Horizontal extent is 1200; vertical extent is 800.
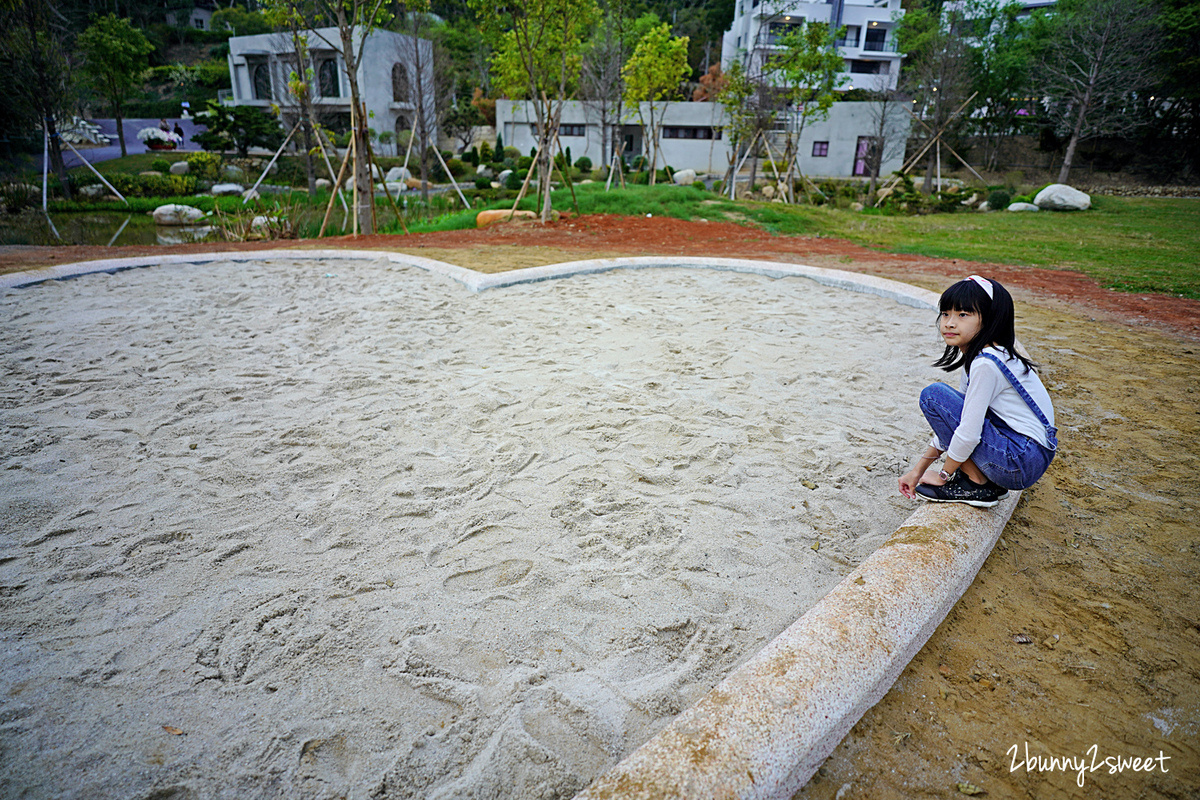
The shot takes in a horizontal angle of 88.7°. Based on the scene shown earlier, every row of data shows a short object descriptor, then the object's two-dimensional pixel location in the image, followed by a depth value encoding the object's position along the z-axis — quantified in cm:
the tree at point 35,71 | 1794
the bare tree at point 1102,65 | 2195
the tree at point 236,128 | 2558
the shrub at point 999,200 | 1983
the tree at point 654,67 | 1880
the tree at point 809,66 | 1817
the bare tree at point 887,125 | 2741
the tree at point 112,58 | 2730
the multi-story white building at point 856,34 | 3734
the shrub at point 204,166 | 2311
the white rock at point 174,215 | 1742
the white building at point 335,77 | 2730
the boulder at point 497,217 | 1324
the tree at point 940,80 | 2427
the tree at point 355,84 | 1090
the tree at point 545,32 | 1200
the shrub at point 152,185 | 2011
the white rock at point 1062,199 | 1816
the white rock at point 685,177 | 2781
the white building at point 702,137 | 3098
